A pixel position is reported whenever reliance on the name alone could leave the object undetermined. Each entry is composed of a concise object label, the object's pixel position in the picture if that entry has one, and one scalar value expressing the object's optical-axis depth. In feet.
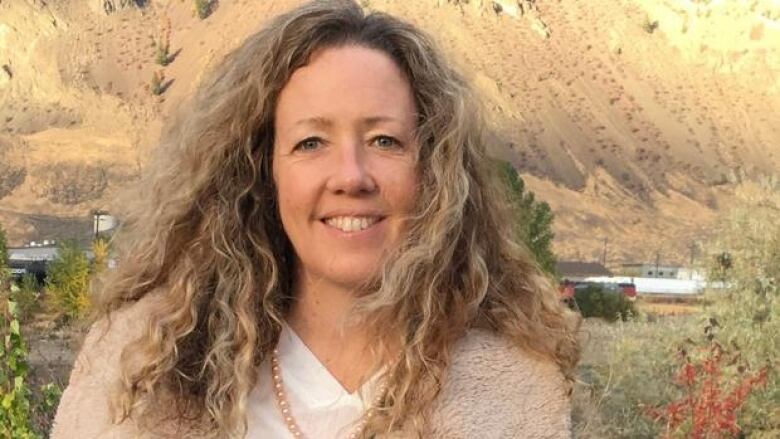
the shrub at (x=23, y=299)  11.48
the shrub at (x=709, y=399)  19.08
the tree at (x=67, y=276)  70.59
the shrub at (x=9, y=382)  11.21
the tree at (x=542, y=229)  55.01
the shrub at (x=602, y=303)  93.03
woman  6.26
